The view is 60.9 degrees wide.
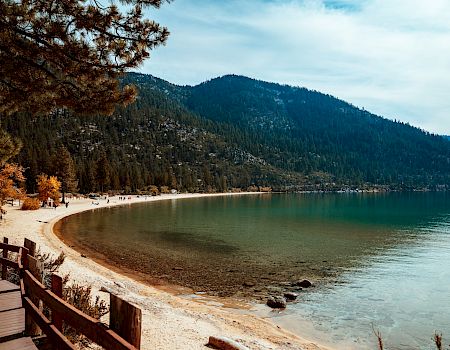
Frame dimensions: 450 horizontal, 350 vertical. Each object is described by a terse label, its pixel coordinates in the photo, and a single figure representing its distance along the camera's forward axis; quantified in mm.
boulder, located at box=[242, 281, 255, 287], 23897
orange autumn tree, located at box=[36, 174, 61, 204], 70812
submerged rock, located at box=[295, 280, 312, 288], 24316
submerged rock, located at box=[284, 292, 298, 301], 21344
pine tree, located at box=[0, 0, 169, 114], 9406
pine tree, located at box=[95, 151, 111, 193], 119406
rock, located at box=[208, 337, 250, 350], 11415
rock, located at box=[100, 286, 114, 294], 16759
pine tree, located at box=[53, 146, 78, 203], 85500
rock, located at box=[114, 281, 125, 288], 19225
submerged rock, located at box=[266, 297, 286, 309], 19734
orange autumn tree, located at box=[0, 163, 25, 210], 36781
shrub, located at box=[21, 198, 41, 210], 65312
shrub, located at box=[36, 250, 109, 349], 8617
